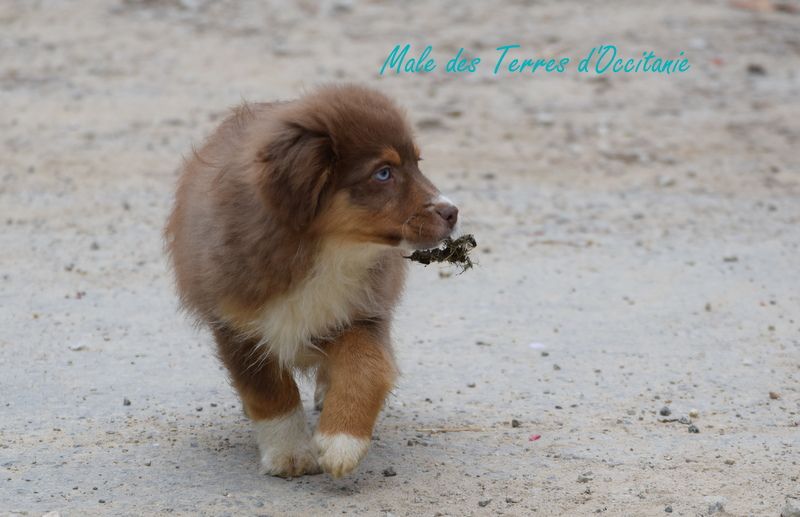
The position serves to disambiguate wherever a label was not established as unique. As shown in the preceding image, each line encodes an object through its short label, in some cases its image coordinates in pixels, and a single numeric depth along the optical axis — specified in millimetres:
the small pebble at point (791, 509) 9453
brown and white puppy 9867
